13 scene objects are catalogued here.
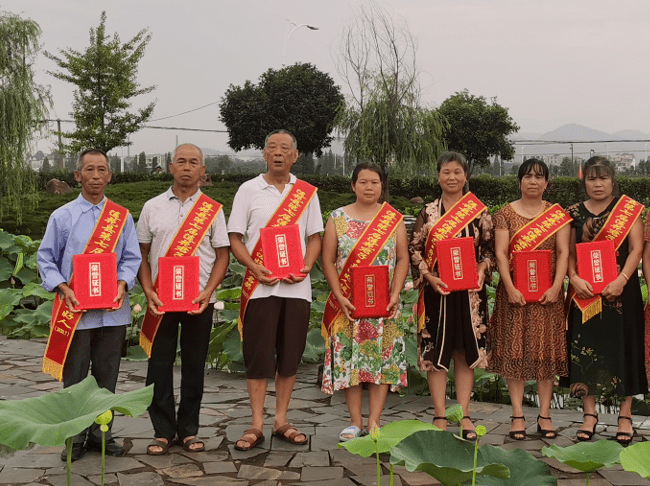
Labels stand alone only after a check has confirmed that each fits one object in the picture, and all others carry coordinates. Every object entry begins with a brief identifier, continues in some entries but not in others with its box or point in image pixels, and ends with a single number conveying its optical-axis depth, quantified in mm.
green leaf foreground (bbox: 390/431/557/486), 2271
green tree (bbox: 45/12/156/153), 23875
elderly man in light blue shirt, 3318
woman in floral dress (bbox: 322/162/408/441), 3588
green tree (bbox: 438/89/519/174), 27156
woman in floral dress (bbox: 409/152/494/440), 3627
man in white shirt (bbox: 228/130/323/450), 3521
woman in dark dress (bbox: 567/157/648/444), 3617
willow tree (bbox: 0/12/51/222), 13531
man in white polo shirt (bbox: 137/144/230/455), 3445
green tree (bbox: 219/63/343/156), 26188
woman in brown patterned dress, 3662
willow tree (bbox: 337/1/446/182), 21188
